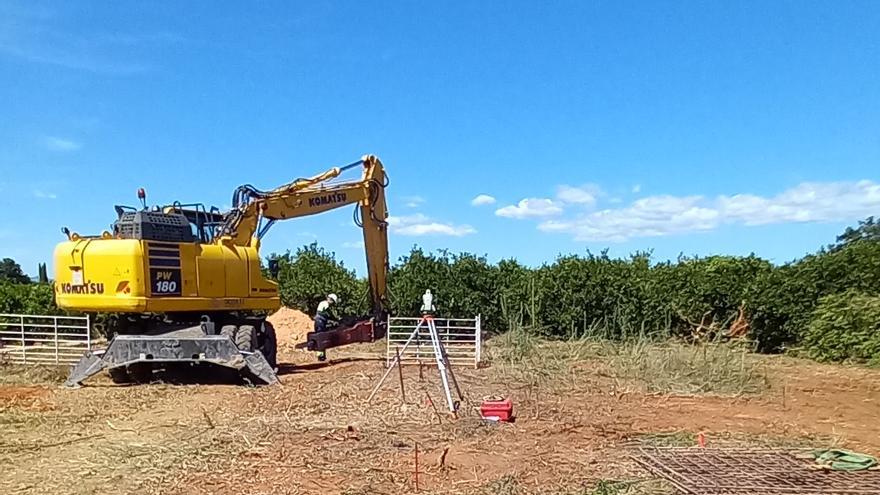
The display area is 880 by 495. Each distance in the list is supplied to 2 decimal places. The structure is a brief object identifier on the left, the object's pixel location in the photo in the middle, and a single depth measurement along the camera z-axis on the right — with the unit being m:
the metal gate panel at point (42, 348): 14.32
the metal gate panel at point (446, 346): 13.91
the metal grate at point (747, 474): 5.58
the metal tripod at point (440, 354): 8.72
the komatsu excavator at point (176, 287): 10.96
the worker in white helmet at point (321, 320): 14.77
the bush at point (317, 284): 21.14
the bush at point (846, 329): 14.71
